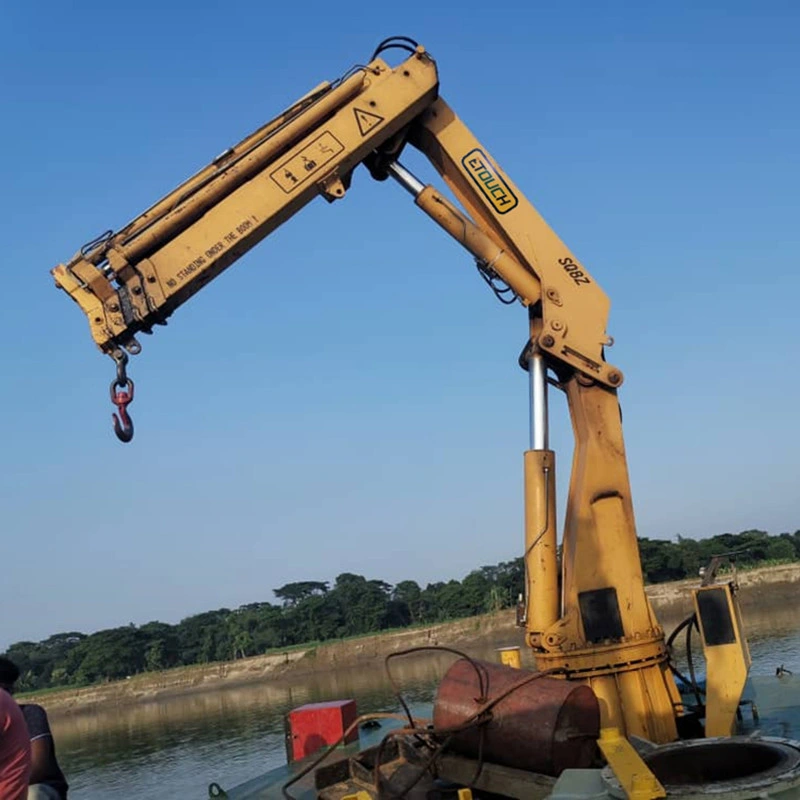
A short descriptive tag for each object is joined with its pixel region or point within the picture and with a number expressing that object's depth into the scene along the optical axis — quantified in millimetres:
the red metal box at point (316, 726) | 7777
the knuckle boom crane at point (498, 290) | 6004
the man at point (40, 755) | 4324
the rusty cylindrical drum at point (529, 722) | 4848
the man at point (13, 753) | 3291
